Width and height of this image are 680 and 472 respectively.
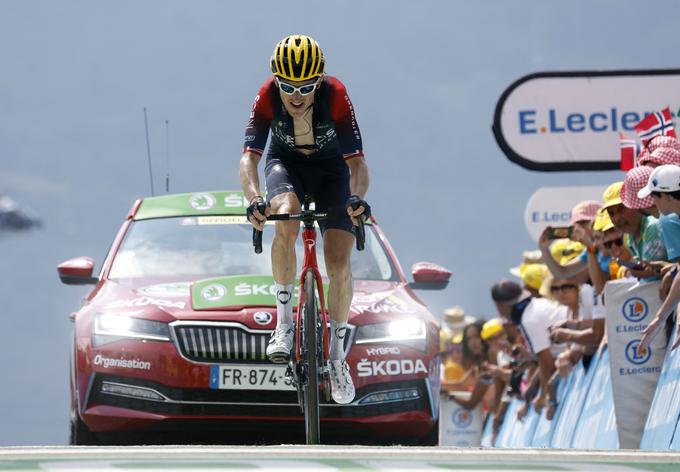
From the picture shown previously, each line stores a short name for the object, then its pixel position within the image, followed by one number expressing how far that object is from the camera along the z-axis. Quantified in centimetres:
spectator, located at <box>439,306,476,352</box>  4381
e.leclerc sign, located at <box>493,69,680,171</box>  3641
